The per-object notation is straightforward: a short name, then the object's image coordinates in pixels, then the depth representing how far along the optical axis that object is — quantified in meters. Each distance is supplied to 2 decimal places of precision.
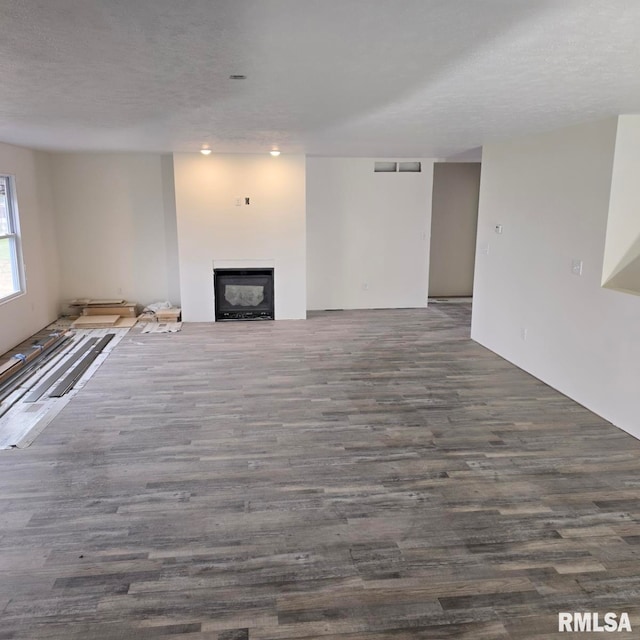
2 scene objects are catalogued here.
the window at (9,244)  6.24
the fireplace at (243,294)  7.65
